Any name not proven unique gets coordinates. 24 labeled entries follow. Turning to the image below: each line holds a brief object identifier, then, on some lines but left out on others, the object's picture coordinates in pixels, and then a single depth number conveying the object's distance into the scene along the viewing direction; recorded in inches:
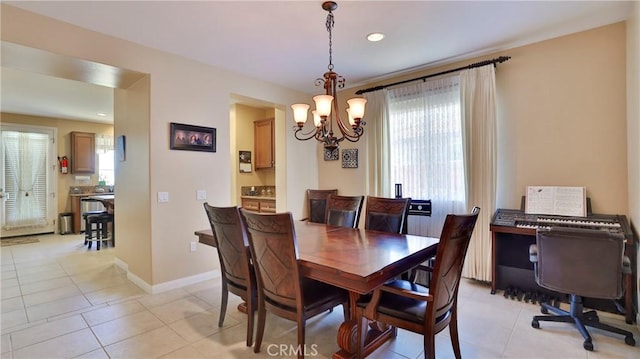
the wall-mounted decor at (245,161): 235.0
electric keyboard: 100.6
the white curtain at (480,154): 131.6
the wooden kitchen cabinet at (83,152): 272.1
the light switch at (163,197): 130.4
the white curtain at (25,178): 245.7
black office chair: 83.4
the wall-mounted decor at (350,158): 185.6
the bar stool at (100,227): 208.4
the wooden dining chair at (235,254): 84.1
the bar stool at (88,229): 210.4
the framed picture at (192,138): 134.5
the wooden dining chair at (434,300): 64.3
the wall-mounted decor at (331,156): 195.9
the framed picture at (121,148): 149.6
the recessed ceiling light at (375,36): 117.3
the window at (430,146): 143.6
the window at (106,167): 291.7
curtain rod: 129.5
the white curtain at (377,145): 167.2
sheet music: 112.7
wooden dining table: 62.6
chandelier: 90.5
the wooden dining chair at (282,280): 71.1
